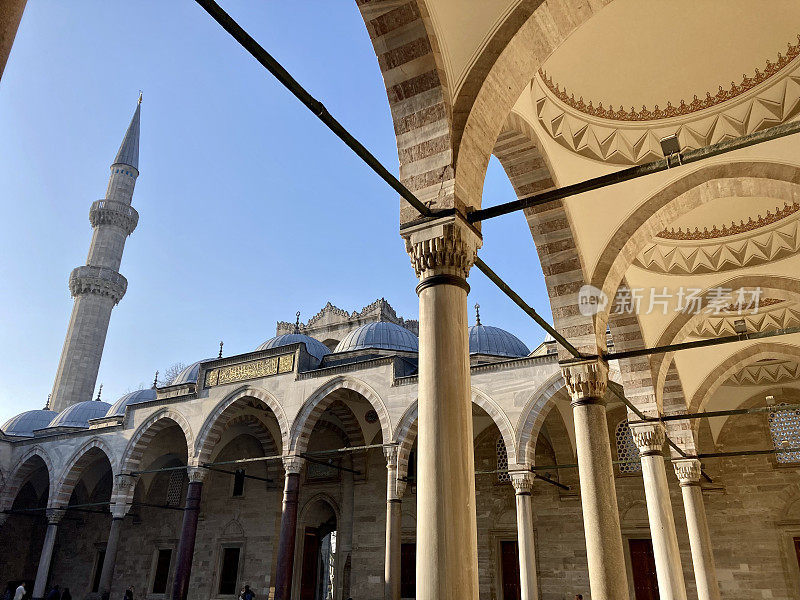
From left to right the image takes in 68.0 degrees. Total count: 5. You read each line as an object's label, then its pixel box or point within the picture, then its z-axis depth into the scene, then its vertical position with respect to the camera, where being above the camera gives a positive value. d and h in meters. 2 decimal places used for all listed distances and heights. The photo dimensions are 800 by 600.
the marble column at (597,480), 5.79 +1.04
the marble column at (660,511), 8.25 +1.05
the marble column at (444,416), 3.28 +0.93
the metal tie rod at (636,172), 3.69 +2.58
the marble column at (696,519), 10.49 +1.19
